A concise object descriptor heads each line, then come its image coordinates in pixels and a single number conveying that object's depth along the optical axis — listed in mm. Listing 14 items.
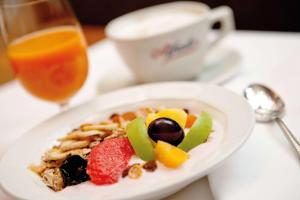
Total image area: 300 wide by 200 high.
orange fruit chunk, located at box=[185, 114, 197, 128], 733
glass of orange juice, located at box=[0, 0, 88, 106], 932
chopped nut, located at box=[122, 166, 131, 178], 623
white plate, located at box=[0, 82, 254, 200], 579
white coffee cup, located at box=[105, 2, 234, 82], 1010
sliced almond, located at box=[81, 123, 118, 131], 760
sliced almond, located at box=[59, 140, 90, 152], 728
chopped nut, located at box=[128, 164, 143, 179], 611
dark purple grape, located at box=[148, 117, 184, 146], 646
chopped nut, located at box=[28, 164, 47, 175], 682
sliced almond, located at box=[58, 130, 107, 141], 745
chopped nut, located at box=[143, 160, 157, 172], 617
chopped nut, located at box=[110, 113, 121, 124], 814
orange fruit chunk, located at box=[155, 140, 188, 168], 606
